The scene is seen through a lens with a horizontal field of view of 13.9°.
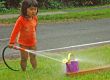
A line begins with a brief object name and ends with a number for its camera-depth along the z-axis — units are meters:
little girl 8.38
